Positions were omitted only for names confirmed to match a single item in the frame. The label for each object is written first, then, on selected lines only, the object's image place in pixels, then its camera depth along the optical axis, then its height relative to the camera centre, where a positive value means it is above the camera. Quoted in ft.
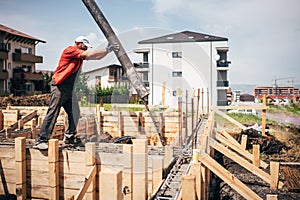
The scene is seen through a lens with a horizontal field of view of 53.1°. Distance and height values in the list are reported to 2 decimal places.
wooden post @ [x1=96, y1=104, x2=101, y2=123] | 21.82 -0.94
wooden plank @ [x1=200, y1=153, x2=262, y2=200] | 11.67 -3.02
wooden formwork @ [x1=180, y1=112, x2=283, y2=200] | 6.95 -2.90
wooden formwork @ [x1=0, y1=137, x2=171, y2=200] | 9.94 -2.46
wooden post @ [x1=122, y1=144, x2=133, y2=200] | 9.92 -2.31
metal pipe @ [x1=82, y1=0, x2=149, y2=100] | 13.20 +2.71
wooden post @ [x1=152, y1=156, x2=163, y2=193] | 10.11 -2.37
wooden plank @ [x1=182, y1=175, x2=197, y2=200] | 6.88 -1.98
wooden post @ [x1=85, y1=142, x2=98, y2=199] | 10.41 -2.12
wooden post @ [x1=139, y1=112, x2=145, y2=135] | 21.69 -1.56
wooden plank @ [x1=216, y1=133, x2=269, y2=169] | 21.03 -3.33
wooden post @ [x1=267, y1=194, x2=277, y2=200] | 8.48 -2.72
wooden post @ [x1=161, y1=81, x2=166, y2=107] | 29.71 +0.89
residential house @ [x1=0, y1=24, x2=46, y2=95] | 68.54 +9.38
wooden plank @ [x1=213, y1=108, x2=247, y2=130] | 34.95 -1.65
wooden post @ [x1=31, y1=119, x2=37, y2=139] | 16.87 -1.66
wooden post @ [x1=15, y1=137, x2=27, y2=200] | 11.41 -2.45
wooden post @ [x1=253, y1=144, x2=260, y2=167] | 20.01 -3.68
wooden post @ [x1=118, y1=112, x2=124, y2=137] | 21.49 -1.76
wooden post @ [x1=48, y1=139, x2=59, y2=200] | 10.93 -2.49
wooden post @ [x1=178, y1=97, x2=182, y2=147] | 14.22 -1.17
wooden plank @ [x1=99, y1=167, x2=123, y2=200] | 5.83 -1.60
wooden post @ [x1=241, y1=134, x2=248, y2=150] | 25.01 -3.41
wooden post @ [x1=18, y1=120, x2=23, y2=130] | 18.60 -1.44
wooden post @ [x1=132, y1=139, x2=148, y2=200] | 9.80 -2.43
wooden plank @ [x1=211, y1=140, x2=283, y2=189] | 16.17 -3.47
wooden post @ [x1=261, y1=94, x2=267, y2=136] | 33.84 -1.86
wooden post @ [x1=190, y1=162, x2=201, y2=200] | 9.09 -2.14
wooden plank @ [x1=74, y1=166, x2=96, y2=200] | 9.62 -2.70
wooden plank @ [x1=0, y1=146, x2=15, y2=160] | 11.98 -2.00
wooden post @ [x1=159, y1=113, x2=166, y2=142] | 21.20 -1.74
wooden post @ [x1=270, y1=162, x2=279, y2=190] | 16.87 -4.11
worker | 11.03 +0.91
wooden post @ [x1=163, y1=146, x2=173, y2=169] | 10.52 -1.99
